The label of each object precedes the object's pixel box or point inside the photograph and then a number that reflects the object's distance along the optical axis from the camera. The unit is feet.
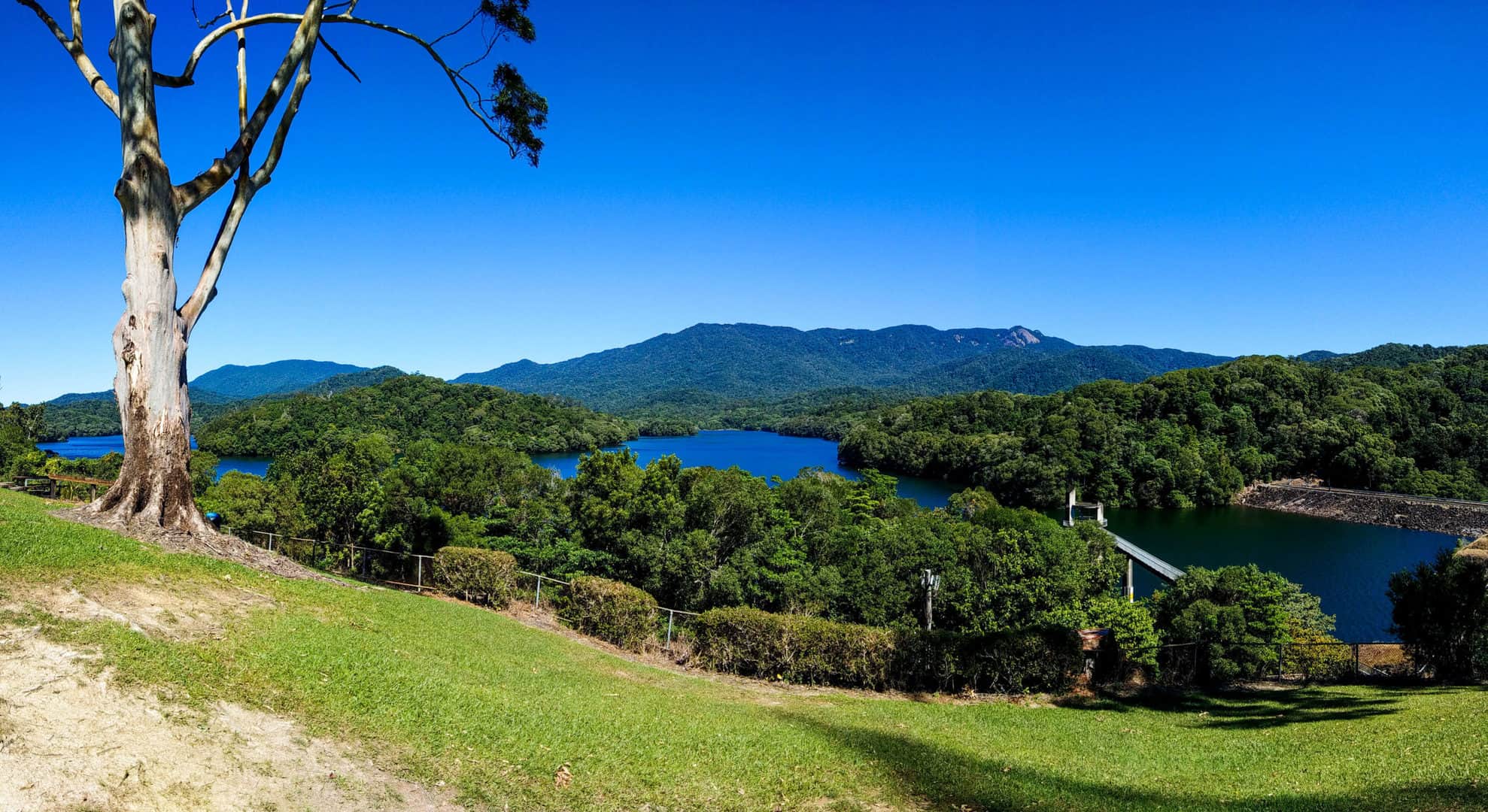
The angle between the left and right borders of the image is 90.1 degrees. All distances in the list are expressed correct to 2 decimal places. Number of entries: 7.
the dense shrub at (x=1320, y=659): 51.06
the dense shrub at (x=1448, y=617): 48.57
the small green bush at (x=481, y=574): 54.85
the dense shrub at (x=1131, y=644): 51.29
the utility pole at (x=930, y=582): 64.39
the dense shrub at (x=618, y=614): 49.62
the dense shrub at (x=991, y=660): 45.47
